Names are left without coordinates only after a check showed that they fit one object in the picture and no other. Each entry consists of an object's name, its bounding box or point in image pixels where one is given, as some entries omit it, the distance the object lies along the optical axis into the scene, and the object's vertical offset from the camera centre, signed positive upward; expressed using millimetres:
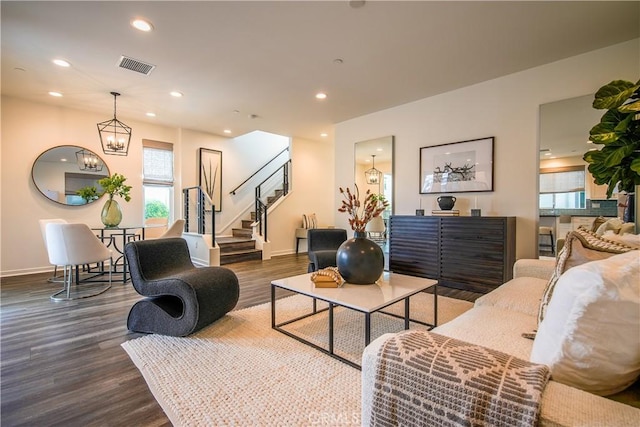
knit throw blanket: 742 -493
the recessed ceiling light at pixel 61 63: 3370 +1744
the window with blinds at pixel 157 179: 5957 +628
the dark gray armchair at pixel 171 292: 2379 -721
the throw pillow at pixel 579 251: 1247 -180
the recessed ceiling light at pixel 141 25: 2634 +1733
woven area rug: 1524 -1082
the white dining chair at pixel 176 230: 4410 -328
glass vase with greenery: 4297 +69
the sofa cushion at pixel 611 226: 2261 -123
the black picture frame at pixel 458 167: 3955 +641
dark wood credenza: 3514 -526
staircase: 5845 -818
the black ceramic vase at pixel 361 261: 2402 -435
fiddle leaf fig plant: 2137 +580
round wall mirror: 4840 +635
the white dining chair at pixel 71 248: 3434 -489
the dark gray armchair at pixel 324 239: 4418 -469
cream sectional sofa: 679 -579
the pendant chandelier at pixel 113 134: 4426 +1378
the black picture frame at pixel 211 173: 6680 +856
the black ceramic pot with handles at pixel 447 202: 4066 +120
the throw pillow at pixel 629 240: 1341 -150
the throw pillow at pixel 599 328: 762 -323
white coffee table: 1972 -642
